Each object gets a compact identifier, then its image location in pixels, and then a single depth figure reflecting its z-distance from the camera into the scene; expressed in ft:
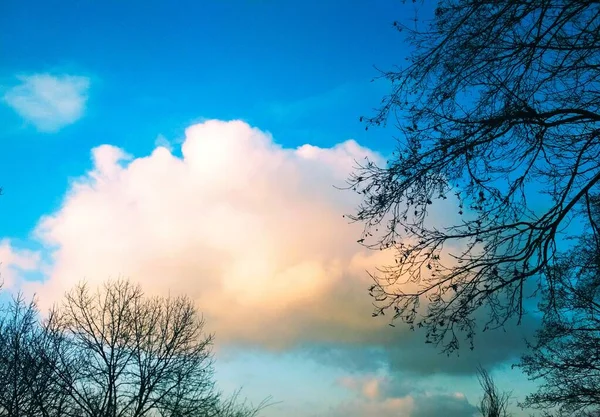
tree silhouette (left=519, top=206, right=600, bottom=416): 45.42
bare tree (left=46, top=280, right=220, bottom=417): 66.44
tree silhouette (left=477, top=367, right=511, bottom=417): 71.61
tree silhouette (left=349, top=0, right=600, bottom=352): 17.89
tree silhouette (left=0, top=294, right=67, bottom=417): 52.44
